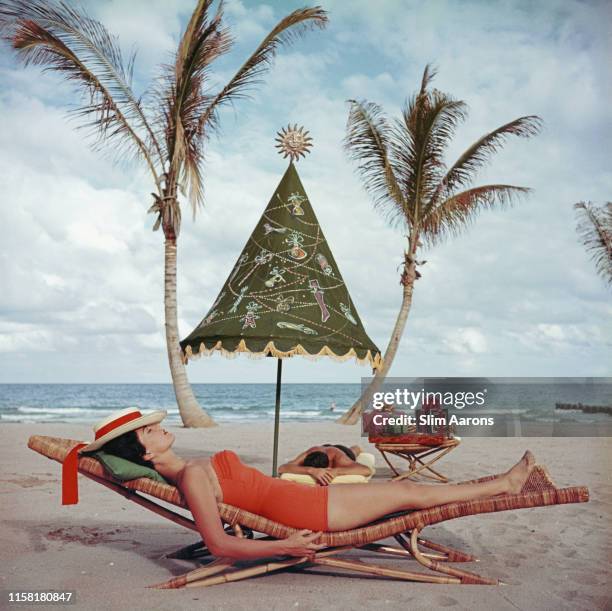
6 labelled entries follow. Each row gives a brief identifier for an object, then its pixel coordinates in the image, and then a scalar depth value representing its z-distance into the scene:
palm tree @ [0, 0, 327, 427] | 11.38
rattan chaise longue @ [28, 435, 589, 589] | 3.22
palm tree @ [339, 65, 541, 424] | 13.27
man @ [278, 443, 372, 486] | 4.38
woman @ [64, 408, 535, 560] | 3.16
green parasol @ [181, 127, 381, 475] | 5.32
